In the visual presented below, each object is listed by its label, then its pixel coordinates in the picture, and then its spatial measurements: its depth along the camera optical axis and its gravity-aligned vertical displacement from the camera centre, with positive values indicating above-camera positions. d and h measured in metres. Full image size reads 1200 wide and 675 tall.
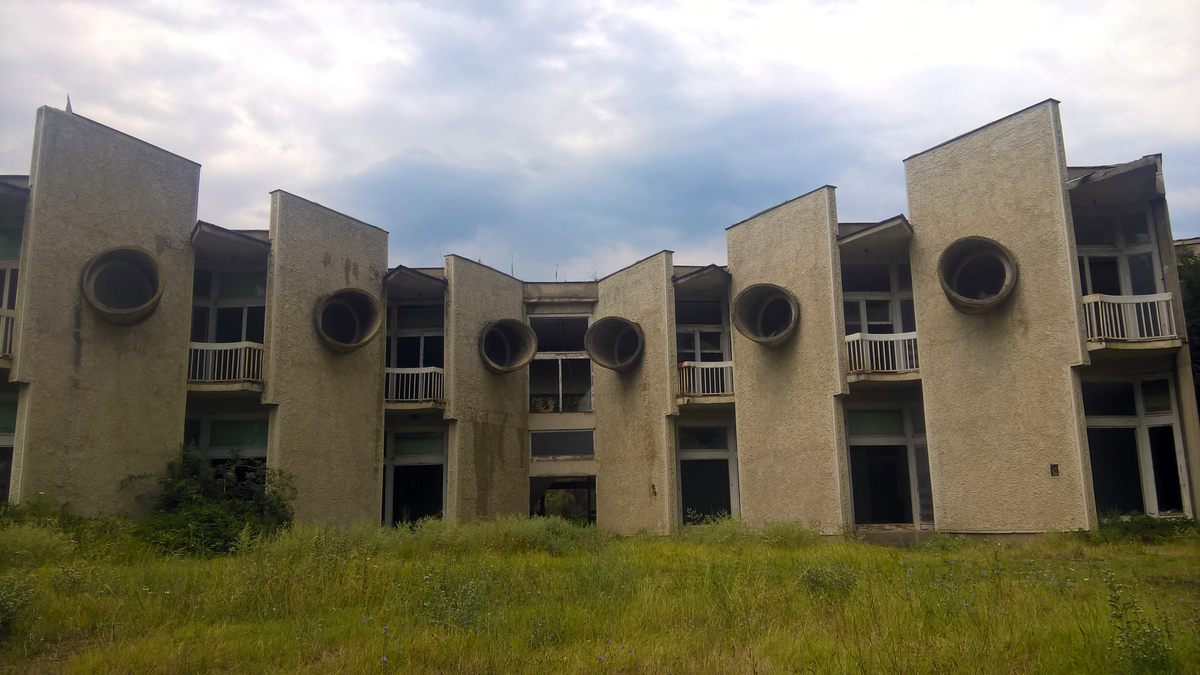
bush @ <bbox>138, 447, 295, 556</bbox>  14.75 -0.69
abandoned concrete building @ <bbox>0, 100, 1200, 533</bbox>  15.14 +2.06
